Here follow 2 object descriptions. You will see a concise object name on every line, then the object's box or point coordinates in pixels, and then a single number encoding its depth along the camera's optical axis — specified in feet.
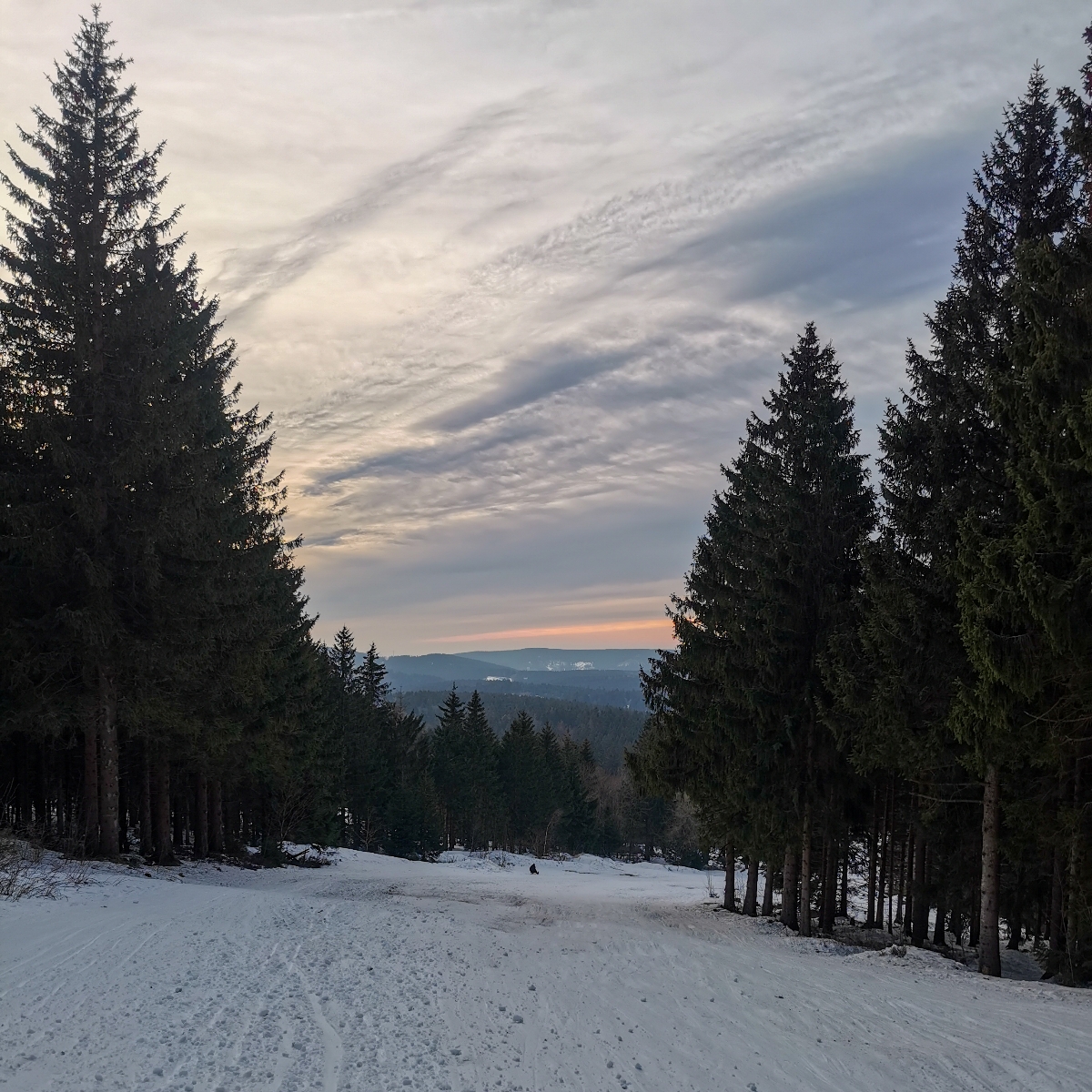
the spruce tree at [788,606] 57.72
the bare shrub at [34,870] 35.81
